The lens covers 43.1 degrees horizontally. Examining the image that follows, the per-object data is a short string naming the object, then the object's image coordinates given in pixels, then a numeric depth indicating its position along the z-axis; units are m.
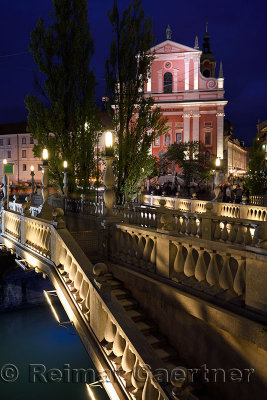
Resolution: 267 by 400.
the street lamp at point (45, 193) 12.85
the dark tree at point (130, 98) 17.69
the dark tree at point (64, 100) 20.00
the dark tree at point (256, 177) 26.25
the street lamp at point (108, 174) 8.95
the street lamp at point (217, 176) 14.38
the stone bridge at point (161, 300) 4.54
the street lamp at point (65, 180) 18.52
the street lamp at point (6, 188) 14.18
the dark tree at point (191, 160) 39.88
